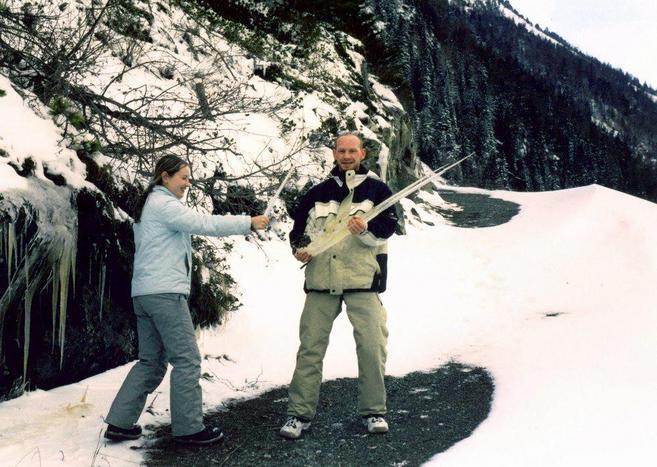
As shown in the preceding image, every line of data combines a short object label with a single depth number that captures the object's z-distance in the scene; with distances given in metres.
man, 3.84
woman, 3.42
